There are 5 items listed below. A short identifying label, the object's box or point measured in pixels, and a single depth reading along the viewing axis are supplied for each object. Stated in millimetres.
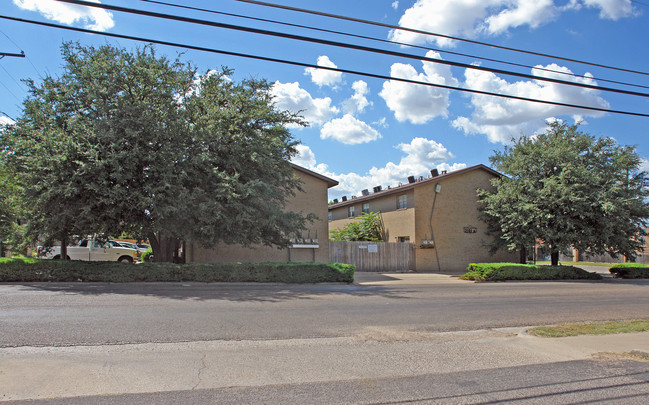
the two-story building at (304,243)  22750
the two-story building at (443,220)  27281
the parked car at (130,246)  23750
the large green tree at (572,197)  22750
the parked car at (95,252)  22047
